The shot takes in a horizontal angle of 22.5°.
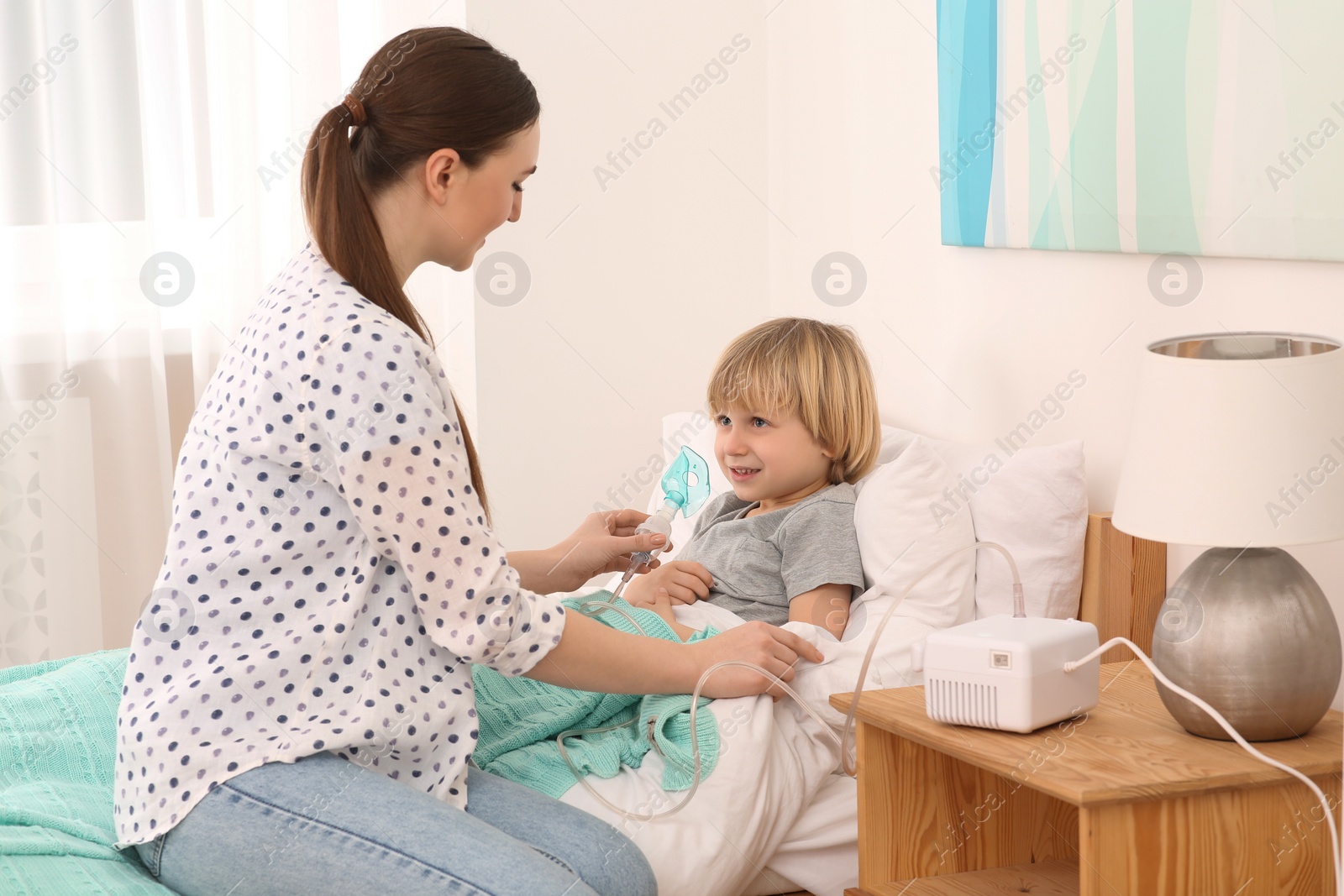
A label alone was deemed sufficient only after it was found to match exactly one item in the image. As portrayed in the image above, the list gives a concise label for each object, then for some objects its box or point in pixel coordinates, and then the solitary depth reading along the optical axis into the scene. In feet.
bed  10.17
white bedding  10.42
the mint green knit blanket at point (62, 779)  9.81
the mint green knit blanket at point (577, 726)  10.60
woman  9.81
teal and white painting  10.42
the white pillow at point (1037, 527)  11.30
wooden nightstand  9.66
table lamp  9.67
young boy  11.59
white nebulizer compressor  9.93
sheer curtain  14.84
